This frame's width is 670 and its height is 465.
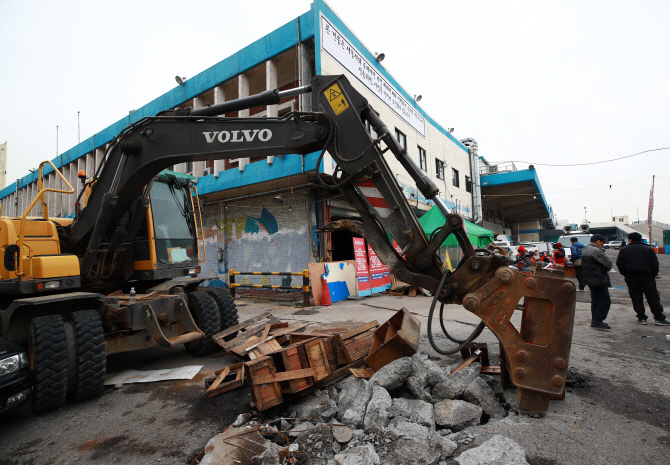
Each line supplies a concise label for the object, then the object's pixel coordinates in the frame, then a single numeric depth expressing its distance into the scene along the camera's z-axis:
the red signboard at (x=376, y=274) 12.80
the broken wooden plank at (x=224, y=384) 4.21
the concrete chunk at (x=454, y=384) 3.45
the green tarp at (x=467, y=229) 12.48
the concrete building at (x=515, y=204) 27.19
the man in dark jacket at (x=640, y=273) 6.67
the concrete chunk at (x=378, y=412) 3.03
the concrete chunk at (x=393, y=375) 3.56
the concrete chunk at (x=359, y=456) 2.54
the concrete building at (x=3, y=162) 30.18
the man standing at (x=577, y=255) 12.08
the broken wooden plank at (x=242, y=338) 5.27
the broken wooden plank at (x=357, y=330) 4.54
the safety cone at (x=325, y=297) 10.86
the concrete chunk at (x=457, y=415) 3.08
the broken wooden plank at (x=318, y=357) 4.01
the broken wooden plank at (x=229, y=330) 5.58
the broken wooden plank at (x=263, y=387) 3.53
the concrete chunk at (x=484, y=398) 3.30
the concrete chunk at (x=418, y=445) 2.60
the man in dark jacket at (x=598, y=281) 6.72
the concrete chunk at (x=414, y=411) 3.07
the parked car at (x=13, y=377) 3.38
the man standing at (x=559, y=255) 12.81
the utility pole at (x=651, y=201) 34.07
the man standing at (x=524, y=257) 16.46
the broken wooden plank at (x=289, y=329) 5.29
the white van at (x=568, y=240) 20.35
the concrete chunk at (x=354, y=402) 3.18
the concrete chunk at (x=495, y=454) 2.45
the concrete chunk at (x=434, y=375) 3.67
